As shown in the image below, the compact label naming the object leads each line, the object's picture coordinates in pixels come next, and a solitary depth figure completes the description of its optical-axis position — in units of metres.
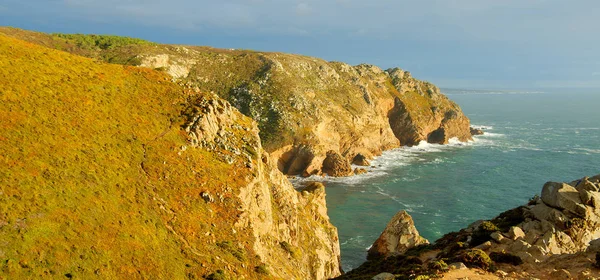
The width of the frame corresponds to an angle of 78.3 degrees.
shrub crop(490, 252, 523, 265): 29.44
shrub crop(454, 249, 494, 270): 29.28
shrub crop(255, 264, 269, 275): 33.75
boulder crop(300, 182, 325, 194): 60.66
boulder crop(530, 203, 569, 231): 33.59
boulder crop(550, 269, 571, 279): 25.88
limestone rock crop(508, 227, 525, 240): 33.65
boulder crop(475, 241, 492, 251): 33.28
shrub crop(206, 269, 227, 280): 29.83
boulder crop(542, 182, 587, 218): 33.75
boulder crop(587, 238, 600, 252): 27.85
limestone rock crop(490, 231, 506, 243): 33.75
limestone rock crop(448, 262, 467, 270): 29.33
